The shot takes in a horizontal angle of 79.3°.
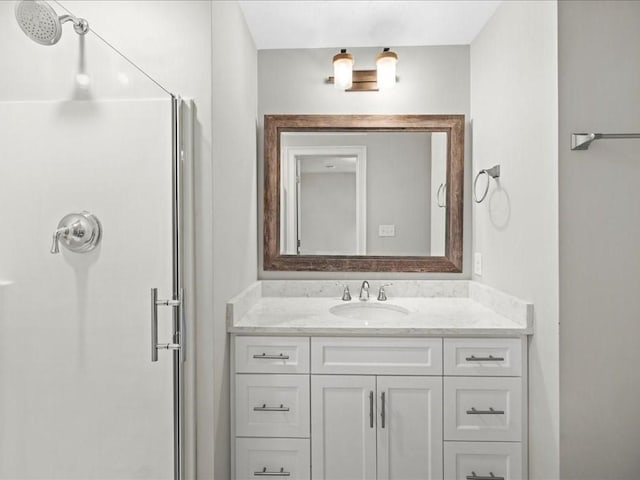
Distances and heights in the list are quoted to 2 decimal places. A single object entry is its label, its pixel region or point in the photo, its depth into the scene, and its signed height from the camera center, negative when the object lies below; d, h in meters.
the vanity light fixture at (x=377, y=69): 2.09 +0.90
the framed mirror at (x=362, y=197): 2.21 +0.22
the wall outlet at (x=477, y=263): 2.11 -0.15
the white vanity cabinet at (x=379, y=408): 1.58 -0.71
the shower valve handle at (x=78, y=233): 1.12 +0.01
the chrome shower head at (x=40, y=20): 0.94 +0.54
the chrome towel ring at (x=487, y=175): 1.87 +0.30
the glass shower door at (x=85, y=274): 1.02 -0.12
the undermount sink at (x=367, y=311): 2.03 -0.40
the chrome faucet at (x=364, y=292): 2.13 -0.31
